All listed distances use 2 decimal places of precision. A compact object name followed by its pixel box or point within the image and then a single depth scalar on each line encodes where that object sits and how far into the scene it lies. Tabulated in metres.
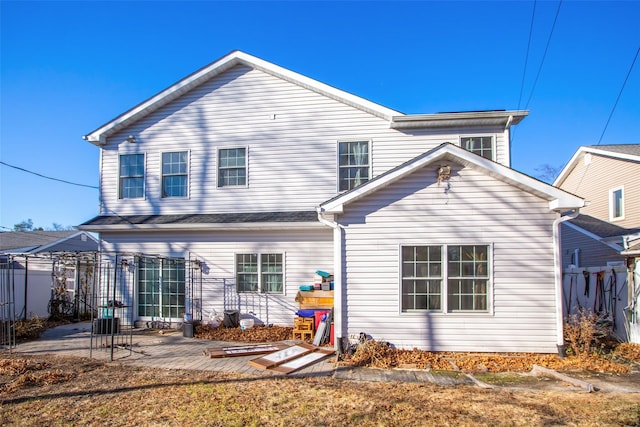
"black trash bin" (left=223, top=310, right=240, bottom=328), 11.70
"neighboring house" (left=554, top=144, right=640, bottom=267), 15.50
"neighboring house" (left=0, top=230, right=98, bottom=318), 13.88
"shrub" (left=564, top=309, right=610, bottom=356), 8.38
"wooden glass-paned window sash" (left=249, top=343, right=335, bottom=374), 7.83
